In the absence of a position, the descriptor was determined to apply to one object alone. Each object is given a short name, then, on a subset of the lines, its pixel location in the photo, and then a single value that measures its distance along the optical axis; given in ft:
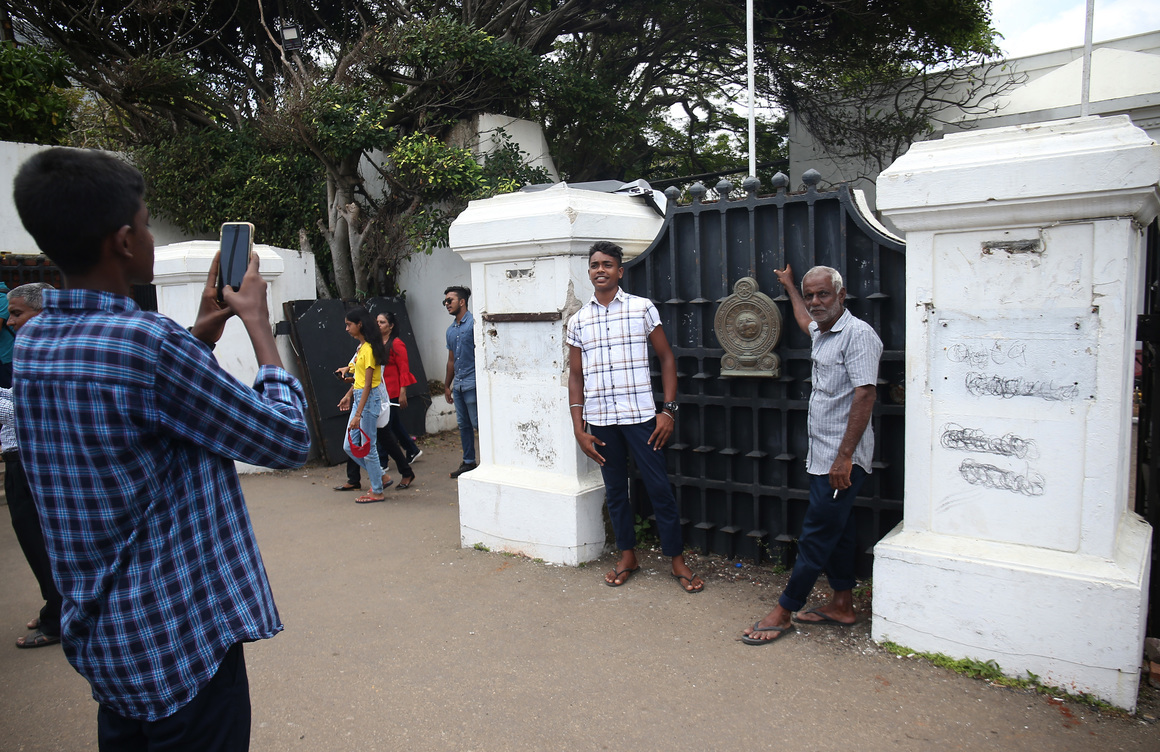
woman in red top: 23.57
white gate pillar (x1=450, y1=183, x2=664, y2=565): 15.33
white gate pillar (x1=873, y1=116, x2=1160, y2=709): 9.64
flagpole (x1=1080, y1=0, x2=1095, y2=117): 13.92
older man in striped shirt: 10.82
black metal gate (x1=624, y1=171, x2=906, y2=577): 12.74
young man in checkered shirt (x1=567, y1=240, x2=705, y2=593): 13.56
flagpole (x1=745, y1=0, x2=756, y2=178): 17.25
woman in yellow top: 21.09
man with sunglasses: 23.82
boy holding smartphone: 5.12
